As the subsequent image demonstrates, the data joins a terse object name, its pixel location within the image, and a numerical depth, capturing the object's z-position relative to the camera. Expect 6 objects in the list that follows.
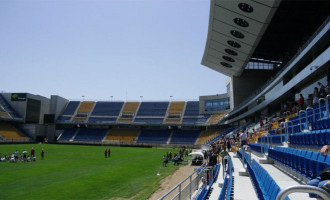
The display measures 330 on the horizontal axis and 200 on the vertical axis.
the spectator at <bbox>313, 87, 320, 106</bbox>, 12.09
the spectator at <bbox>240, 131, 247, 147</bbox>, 18.45
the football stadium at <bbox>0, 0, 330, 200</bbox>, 7.93
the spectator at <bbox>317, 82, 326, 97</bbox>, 13.10
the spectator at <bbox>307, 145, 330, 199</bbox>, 2.33
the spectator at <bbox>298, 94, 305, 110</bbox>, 14.85
